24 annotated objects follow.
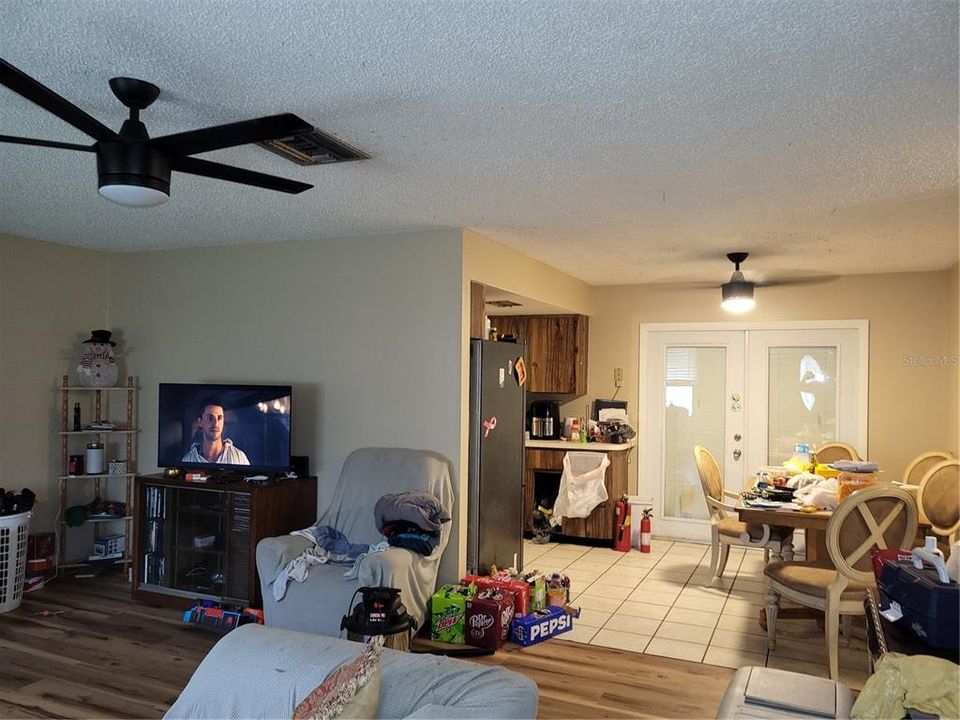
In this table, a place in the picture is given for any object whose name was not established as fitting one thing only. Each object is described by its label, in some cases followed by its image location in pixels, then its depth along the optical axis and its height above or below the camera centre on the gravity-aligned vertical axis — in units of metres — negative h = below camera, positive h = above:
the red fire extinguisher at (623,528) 6.16 -1.24
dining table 3.90 -0.72
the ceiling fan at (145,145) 1.95 +0.66
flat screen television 4.54 -0.33
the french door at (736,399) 6.06 -0.12
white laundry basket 4.34 -1.14
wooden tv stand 4.40 -0.99
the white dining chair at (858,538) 3.46 -0.73
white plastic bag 6.17 -0.89
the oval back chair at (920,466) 5.07 -0.55
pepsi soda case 3.95 -1.37
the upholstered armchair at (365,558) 3.59 -0.92
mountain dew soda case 3.93 -1.30
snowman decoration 5.16 +0.07
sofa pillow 1.61 -0.73
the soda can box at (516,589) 4.09 -1.19
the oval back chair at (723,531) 4.73 -1.00
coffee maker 6.76 -0.38
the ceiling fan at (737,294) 5.35 +0.68
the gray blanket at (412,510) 3.84 -0.71
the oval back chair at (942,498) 4.18 -0.64
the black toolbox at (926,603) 1.82 -0.57
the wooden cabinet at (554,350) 6.81 +0.30
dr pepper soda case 3.88 -1.31
